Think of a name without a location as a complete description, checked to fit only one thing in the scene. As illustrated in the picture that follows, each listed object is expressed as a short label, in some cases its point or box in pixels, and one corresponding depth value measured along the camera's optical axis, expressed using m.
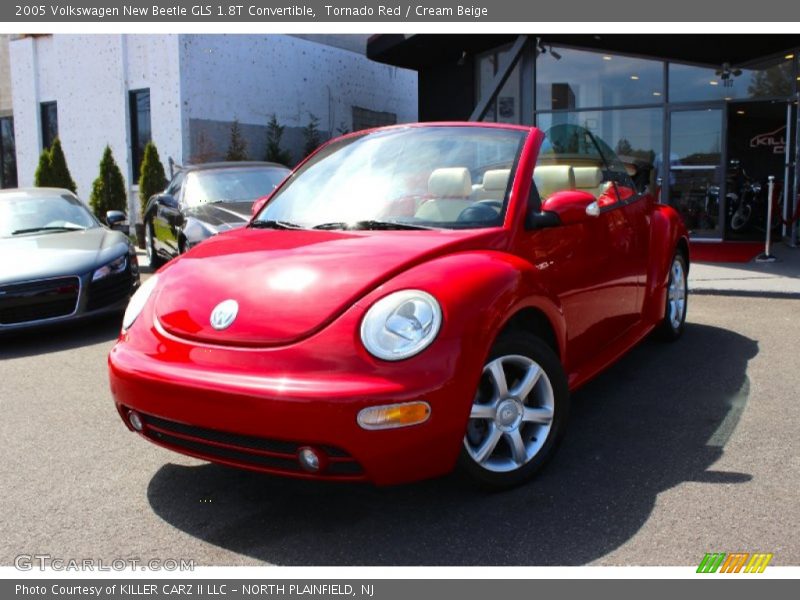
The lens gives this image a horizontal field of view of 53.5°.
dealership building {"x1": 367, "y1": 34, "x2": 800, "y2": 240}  13.03
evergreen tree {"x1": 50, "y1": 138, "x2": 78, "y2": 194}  17.72
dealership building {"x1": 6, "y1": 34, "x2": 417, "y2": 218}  16.50
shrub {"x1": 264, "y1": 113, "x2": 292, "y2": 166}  17.58
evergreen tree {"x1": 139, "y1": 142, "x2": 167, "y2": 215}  16.38
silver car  6.55
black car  8.31
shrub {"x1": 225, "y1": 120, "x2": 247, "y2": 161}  17.03
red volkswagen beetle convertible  2.76
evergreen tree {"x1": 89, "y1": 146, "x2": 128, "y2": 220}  16.98
